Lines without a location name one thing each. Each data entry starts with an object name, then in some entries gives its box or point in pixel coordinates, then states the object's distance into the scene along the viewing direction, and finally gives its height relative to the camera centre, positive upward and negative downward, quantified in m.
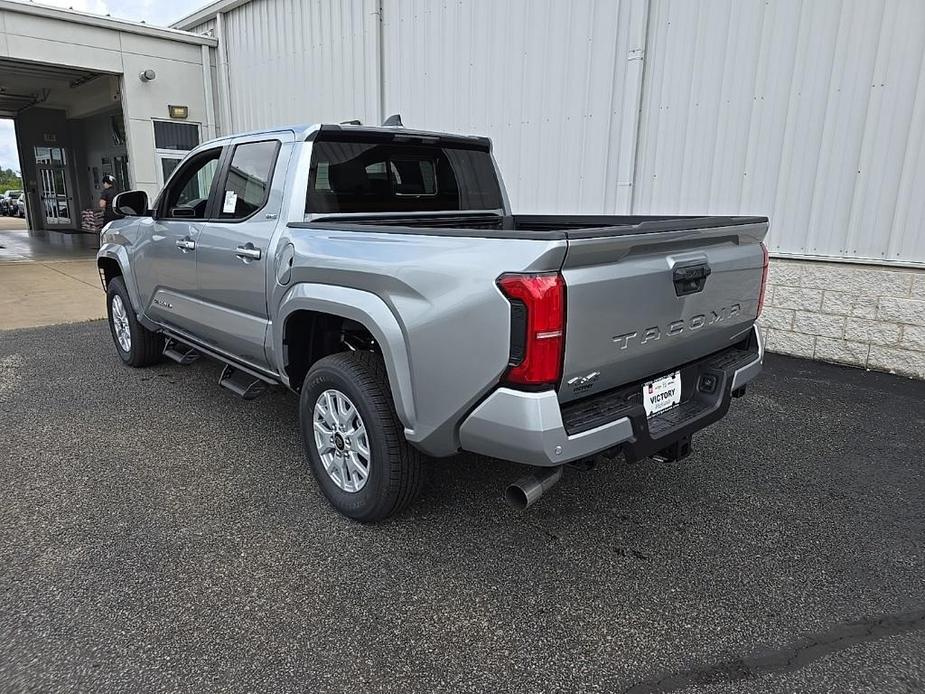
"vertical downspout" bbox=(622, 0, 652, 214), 6.66 +1.18
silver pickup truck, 2.31 -0.53
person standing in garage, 15.96 -0.37
